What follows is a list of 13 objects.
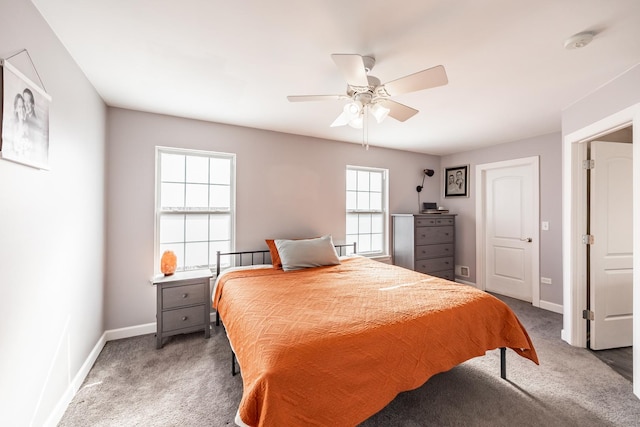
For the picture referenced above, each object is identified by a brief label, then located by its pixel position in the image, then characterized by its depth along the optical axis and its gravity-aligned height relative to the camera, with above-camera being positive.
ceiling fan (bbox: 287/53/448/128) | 1.51 +0.84
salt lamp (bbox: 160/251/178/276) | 2.75 -0.52
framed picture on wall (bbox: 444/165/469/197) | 4.61 +0.63
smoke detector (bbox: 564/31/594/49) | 1.58 +1.10
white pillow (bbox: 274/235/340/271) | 2.95 -0.45
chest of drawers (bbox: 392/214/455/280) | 4.07 -0.45
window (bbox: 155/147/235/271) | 3.02 +0.11
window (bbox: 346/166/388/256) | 4.24 +0.11
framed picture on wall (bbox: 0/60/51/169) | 1.17 +0.47
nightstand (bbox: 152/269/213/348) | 2.59 -0.93
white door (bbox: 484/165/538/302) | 3.88 -0.22
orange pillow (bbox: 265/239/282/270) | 3.06 -0.48
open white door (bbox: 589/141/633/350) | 2.55 -0.30
